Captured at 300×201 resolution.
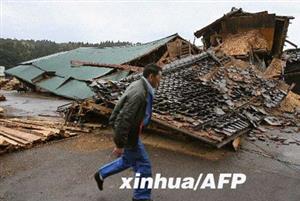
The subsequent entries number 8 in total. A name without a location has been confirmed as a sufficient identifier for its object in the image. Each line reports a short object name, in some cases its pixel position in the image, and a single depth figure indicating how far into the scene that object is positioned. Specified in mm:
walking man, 4473
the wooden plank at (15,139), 8188
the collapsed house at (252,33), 17594
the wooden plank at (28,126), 9039
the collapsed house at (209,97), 8219
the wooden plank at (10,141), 7878
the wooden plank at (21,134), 8456
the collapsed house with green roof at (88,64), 16156
